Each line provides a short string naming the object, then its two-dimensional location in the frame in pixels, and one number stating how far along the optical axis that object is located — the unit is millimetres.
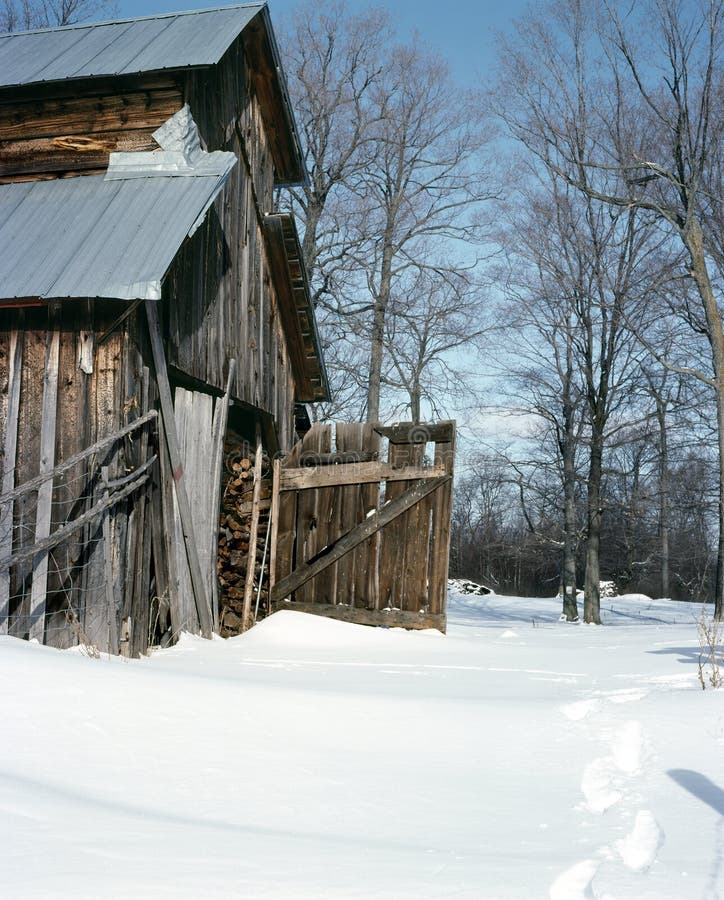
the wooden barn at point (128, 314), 6859
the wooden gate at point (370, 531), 9562
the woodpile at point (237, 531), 10516
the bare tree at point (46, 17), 21047
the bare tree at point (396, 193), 22609
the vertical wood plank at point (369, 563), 9656
